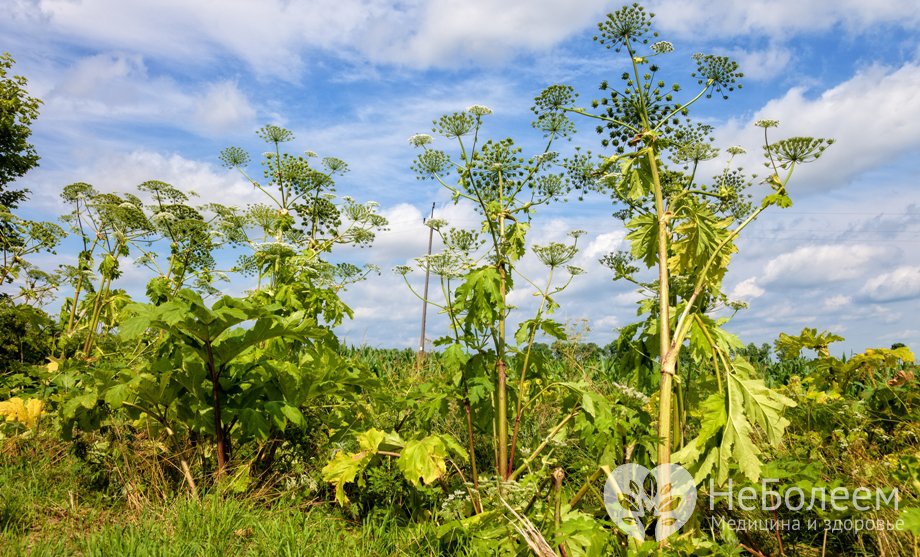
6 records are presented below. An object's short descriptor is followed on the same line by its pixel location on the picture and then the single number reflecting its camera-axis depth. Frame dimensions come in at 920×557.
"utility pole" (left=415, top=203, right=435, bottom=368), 10.01
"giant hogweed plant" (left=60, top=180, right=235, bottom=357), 6.79
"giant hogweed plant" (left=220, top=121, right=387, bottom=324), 6.27
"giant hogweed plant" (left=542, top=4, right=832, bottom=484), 3.17
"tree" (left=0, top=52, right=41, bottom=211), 16.56
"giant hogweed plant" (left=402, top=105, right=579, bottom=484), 4.18
